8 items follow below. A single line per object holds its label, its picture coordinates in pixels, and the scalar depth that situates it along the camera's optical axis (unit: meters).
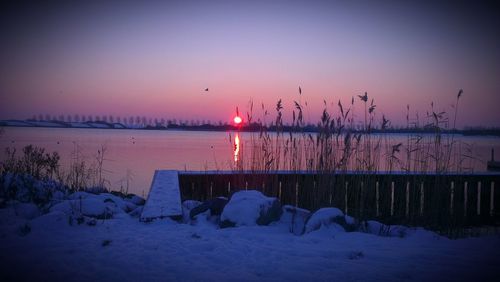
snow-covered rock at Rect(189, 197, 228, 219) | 4.19
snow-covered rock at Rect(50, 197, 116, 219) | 3.77
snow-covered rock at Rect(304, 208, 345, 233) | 3.36
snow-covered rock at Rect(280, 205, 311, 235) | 3.54
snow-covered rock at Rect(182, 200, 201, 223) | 4.39
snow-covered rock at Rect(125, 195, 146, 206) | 6.12
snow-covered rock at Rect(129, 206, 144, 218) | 4.27
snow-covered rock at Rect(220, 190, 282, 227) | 3.59
